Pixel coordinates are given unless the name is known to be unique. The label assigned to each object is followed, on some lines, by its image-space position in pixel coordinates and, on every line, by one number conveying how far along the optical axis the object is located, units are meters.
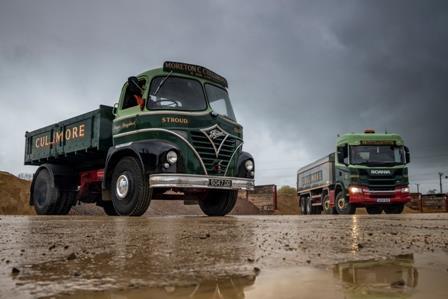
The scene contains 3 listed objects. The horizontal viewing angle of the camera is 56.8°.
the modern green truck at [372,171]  14.77
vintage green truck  7.33
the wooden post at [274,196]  22.90
